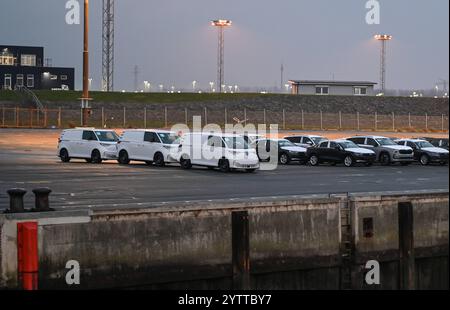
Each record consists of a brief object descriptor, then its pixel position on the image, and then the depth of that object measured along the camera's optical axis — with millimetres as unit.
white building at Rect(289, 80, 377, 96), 106625
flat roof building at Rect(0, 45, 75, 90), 109812
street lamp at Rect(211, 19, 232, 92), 87050
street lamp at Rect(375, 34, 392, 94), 99500
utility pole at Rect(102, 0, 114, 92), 75762
